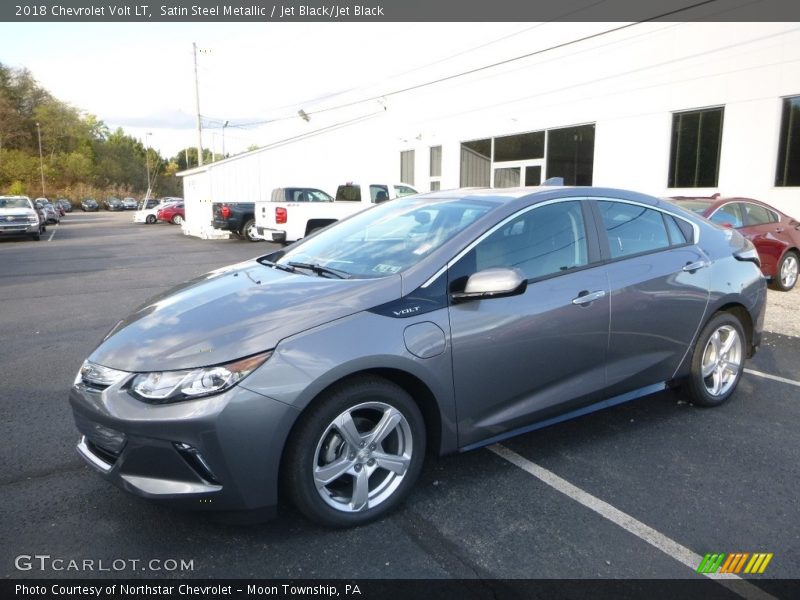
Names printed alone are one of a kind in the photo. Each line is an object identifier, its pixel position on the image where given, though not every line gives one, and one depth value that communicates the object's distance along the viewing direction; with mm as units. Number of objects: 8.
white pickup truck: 16609
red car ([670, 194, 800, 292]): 9414
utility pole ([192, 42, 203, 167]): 37969
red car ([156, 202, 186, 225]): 38312
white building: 13438
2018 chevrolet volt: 2674
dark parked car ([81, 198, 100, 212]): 67625
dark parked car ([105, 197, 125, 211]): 70312
